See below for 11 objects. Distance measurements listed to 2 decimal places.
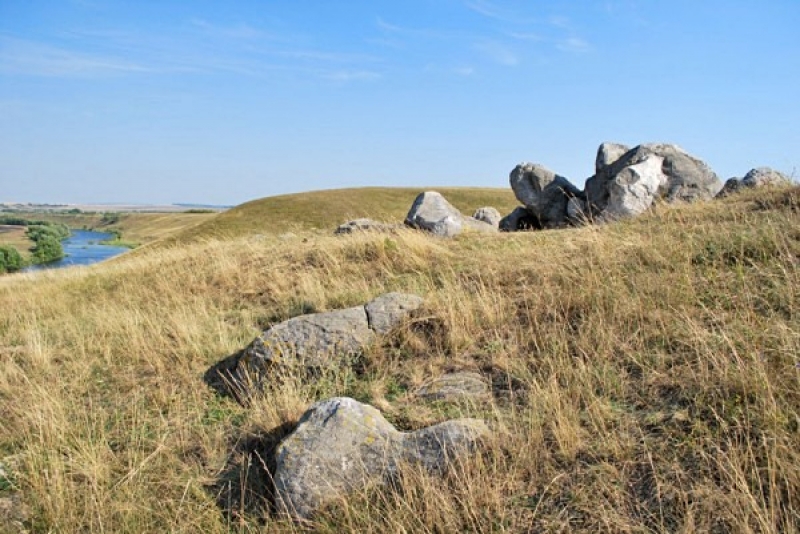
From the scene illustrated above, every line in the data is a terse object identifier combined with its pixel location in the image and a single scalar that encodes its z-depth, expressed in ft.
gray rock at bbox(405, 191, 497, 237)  45.98
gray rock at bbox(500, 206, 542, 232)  60.59
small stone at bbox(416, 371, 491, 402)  15.58
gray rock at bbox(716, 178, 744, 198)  47.55
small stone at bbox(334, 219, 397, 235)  46.65
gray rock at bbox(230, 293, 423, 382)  19.67
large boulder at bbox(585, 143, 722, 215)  49.16
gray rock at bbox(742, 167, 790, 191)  47.76
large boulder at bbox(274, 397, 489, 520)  12.14
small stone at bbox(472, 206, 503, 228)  63.92
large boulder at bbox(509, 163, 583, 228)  58.03
